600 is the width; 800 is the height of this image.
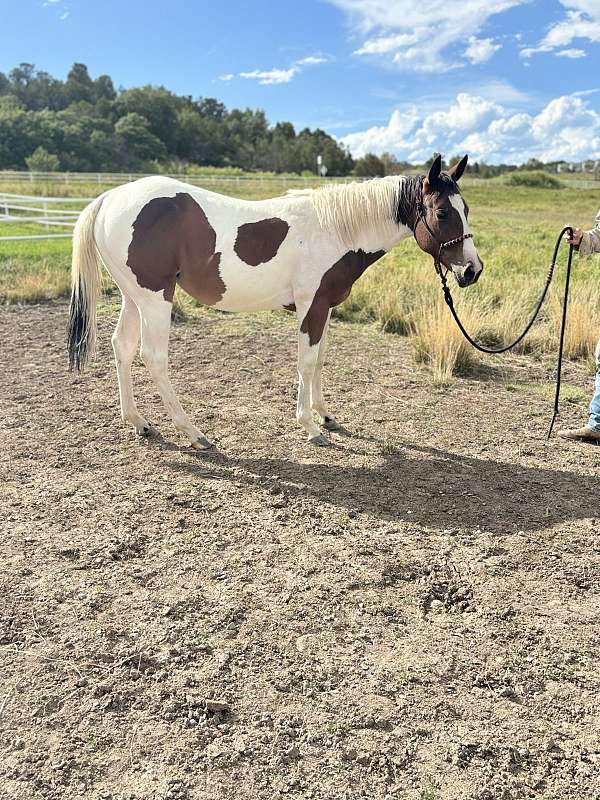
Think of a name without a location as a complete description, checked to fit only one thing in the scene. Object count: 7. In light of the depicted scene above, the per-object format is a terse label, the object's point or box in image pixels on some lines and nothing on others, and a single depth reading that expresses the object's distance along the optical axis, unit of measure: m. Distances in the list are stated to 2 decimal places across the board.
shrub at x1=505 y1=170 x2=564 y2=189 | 63.31
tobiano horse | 4.28
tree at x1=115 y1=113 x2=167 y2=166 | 83.38
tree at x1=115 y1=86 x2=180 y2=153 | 101.44
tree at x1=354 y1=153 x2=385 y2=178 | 67.24
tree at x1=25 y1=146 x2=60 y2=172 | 57.56
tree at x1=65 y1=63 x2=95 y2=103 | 127.31
